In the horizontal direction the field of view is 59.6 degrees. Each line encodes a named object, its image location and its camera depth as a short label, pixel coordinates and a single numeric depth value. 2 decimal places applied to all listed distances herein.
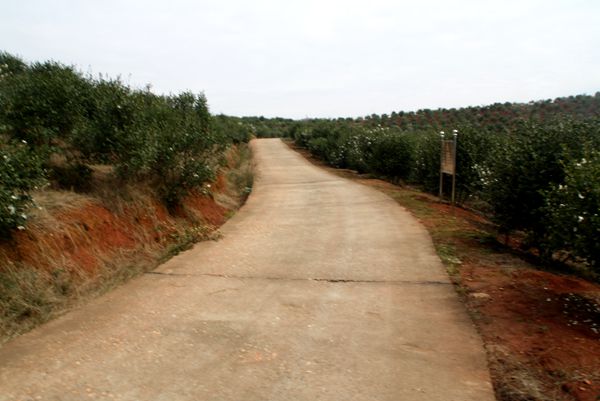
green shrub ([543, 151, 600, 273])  5.39
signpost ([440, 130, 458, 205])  13.07
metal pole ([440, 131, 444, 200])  14.02
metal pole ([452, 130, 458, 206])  12.92
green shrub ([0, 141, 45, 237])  5.71
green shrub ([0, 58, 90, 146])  8.27
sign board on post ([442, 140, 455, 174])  13.22
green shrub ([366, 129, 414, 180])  20.34
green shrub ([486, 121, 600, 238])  8.29
